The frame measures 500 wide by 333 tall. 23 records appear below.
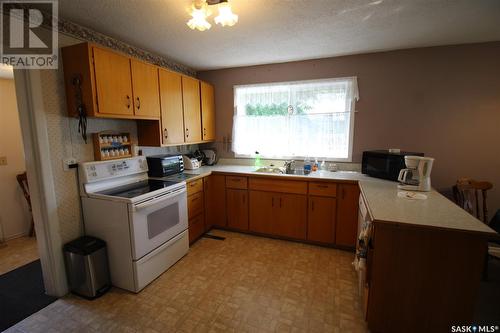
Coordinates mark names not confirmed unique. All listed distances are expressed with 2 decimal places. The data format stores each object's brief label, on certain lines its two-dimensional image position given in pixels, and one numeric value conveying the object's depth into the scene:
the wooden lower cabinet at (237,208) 3.15
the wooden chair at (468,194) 2.33
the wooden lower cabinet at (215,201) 3.21
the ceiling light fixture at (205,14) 1.53
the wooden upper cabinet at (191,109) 3.04
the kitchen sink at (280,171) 3.13
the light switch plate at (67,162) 2.01
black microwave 2.46
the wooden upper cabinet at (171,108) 2.68
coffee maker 2.02
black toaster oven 2.75
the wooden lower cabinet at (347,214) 2.63
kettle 3.71
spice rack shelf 2.24
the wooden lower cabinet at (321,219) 2.75
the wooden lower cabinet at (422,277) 1.40
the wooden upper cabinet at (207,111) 3.43
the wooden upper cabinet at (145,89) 2.31
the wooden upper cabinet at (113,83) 1.95
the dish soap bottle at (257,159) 3.58
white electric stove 1.99
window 3.11
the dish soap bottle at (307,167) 3.08
